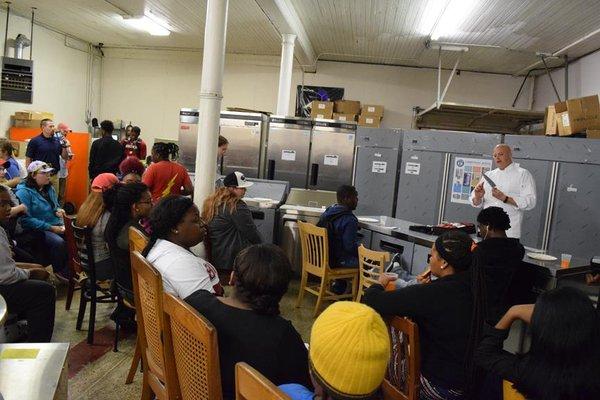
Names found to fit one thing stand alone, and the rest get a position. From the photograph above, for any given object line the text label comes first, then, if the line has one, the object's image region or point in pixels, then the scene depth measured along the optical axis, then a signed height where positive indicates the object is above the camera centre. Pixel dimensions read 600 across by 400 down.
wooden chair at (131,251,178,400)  1.71 -0.74
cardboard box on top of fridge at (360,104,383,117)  8.88 +1.24
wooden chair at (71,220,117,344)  3.12 -0.91
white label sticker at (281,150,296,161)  6.79 +0.15
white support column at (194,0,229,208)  4.02 +0.57
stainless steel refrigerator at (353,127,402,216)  6.36 +0.05
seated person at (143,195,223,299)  1.99 -0.45
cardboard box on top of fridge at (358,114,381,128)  8.84 +1.04
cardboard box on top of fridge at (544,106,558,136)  5.74 +0.86
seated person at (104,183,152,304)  2.83 -0.49
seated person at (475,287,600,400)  1.39 -0.52
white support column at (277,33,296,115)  6.87 +1.45
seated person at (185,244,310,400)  1.38 -0.52
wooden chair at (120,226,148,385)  2.33 -0.97
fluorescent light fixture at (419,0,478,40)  5.55 +2.21
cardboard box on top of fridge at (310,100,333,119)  8.72 +1.14
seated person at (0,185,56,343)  2.61 -0.95
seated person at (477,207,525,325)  2.77 -0.45
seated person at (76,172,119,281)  3.21 -0.56
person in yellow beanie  1.04 -0.43
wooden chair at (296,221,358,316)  4.03 -0.92
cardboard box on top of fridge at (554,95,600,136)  5.37 +0.93
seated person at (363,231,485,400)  1.81 -0.59
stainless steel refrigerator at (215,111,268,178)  6.74 +0.32
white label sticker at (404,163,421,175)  6.26 +0.10
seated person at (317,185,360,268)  4.07 -0.55
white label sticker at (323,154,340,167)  6.70 +0.14
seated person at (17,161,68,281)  3.99 -0.69
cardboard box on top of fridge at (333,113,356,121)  8.80 +1.06
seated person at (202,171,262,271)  3.52 -0.53
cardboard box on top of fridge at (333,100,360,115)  8.80 +1.26
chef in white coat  4.23 -0.05
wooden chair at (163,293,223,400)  1.30 -0.64
